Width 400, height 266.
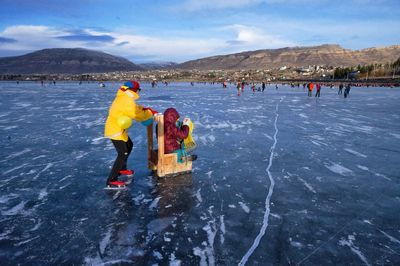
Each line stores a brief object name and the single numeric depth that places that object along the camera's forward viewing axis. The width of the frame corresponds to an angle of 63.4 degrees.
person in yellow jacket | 5.08
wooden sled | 5.84
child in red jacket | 5.87
